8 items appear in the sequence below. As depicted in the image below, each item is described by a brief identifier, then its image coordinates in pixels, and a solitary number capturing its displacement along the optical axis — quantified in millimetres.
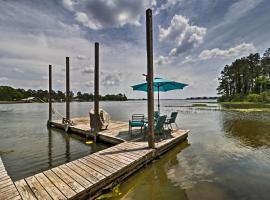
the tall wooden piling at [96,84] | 7736
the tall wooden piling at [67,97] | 11655
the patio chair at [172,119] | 8189
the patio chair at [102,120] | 8961
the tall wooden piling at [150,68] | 5473
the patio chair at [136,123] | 7787
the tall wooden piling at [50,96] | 13559
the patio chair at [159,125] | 6818
